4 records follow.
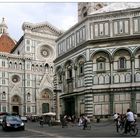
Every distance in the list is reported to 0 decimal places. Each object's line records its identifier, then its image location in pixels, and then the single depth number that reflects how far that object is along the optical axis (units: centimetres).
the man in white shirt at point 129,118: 1148
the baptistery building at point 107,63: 2145
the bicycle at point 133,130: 1146
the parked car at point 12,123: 1534
